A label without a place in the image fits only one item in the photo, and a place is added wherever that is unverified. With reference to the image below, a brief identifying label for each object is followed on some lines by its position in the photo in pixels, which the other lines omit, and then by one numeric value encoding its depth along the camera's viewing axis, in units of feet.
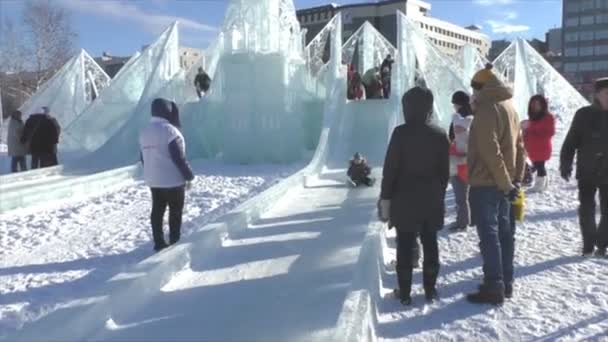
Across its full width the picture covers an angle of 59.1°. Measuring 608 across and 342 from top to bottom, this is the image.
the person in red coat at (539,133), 25.00
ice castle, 48.52
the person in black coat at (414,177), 12.16
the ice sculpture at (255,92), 48.73
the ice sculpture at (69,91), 68.18
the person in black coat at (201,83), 55.31
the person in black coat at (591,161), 15.74
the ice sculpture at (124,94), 53.43
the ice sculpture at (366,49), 79.28
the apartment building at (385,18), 269.85
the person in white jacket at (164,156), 16.89
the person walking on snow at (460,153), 18.08
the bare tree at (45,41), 110.93
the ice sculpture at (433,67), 51.13
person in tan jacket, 12.23
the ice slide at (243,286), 11.52
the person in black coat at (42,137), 36.45
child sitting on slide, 30.25
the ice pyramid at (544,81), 61.36
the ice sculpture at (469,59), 71.41
